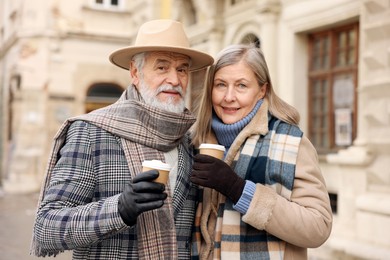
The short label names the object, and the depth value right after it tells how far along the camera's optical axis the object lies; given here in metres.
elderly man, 2.26
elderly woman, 2.43
